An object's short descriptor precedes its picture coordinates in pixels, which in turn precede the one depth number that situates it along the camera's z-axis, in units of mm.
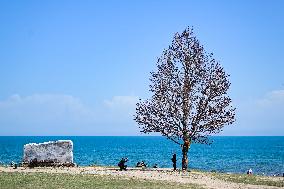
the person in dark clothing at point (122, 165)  43406
